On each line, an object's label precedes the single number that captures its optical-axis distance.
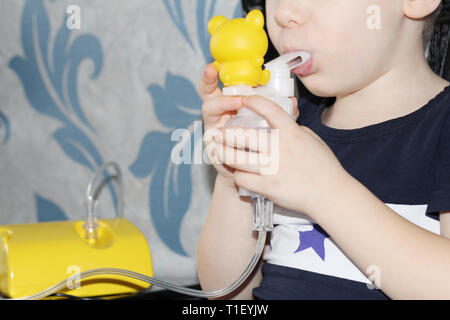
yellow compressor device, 0.79
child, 0.55
